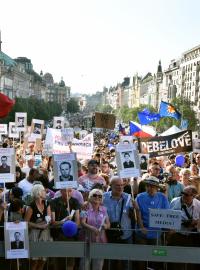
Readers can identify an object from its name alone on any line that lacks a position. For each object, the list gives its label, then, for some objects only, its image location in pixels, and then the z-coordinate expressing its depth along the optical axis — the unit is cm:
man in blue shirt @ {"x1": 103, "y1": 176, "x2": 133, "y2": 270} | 859
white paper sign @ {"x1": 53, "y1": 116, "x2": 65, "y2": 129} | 2322
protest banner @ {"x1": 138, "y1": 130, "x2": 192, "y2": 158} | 1506
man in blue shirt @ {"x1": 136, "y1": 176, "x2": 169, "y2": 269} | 848
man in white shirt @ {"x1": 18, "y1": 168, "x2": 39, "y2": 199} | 1058
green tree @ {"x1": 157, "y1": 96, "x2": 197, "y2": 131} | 8537
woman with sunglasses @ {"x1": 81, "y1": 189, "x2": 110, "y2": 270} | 826
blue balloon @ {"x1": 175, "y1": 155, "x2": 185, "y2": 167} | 1705
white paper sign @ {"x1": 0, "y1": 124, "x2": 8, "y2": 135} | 2248
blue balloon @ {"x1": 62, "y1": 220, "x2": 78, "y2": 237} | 808
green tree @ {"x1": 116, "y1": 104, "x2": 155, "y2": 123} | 11630
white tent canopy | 2001
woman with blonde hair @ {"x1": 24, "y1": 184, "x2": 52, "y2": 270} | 814
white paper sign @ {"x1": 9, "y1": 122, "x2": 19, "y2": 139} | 2388
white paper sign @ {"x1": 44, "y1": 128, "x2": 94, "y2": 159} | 1470
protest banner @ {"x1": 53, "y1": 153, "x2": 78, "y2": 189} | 871
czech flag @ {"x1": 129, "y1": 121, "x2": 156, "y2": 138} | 2270
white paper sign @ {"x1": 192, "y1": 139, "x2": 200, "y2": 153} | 2039
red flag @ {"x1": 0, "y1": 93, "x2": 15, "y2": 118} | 1111
